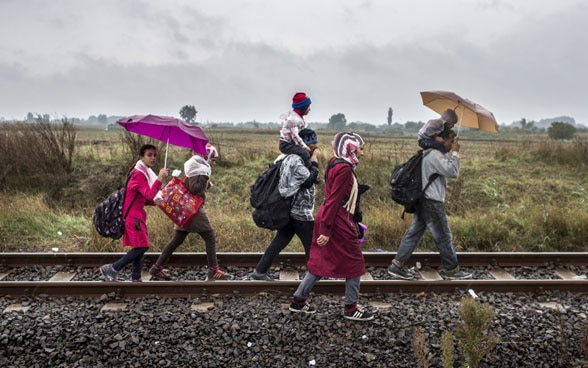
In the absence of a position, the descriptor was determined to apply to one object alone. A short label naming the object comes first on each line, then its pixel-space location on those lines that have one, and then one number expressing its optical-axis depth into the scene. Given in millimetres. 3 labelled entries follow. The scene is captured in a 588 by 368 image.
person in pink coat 5859
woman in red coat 5070
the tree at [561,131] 29422
